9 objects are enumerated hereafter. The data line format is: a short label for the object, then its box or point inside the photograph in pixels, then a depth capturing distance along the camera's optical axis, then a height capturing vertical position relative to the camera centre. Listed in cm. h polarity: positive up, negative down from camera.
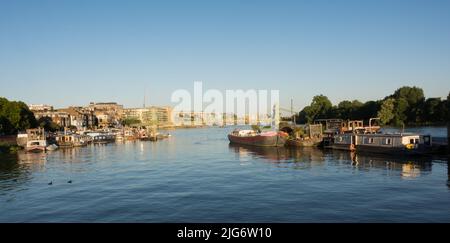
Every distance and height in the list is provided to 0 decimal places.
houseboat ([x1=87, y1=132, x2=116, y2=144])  12275 -365
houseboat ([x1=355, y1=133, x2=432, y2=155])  5203 -266
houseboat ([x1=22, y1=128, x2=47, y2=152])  8338 -370
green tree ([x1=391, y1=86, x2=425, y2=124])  14302 +710
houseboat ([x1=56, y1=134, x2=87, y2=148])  9888 -357
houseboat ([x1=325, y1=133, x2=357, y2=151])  6444 -289
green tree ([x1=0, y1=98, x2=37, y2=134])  10521 +233
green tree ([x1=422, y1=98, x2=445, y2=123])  13192 +400
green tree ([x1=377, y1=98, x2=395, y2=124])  14375 +399
